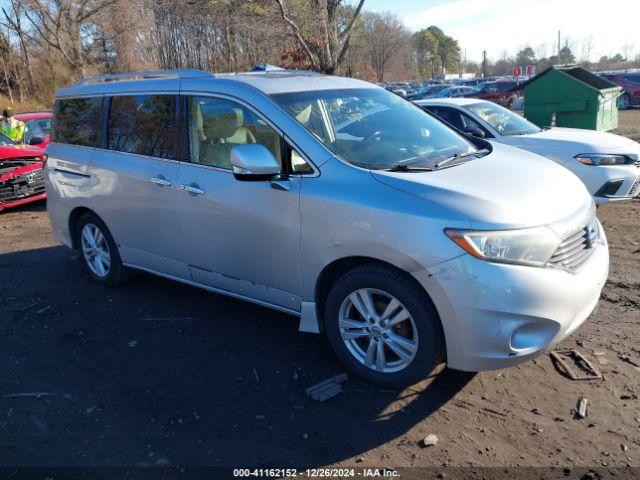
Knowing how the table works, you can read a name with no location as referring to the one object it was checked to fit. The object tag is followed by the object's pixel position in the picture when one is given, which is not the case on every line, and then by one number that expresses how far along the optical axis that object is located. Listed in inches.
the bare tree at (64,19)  1039.0
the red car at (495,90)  1071.0
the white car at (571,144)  261.3
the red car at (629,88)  1013.3
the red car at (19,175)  352.2
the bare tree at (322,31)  600.0
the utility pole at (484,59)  3508.9
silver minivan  113.6
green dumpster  425.4
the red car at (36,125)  435.8
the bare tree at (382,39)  2775.6
